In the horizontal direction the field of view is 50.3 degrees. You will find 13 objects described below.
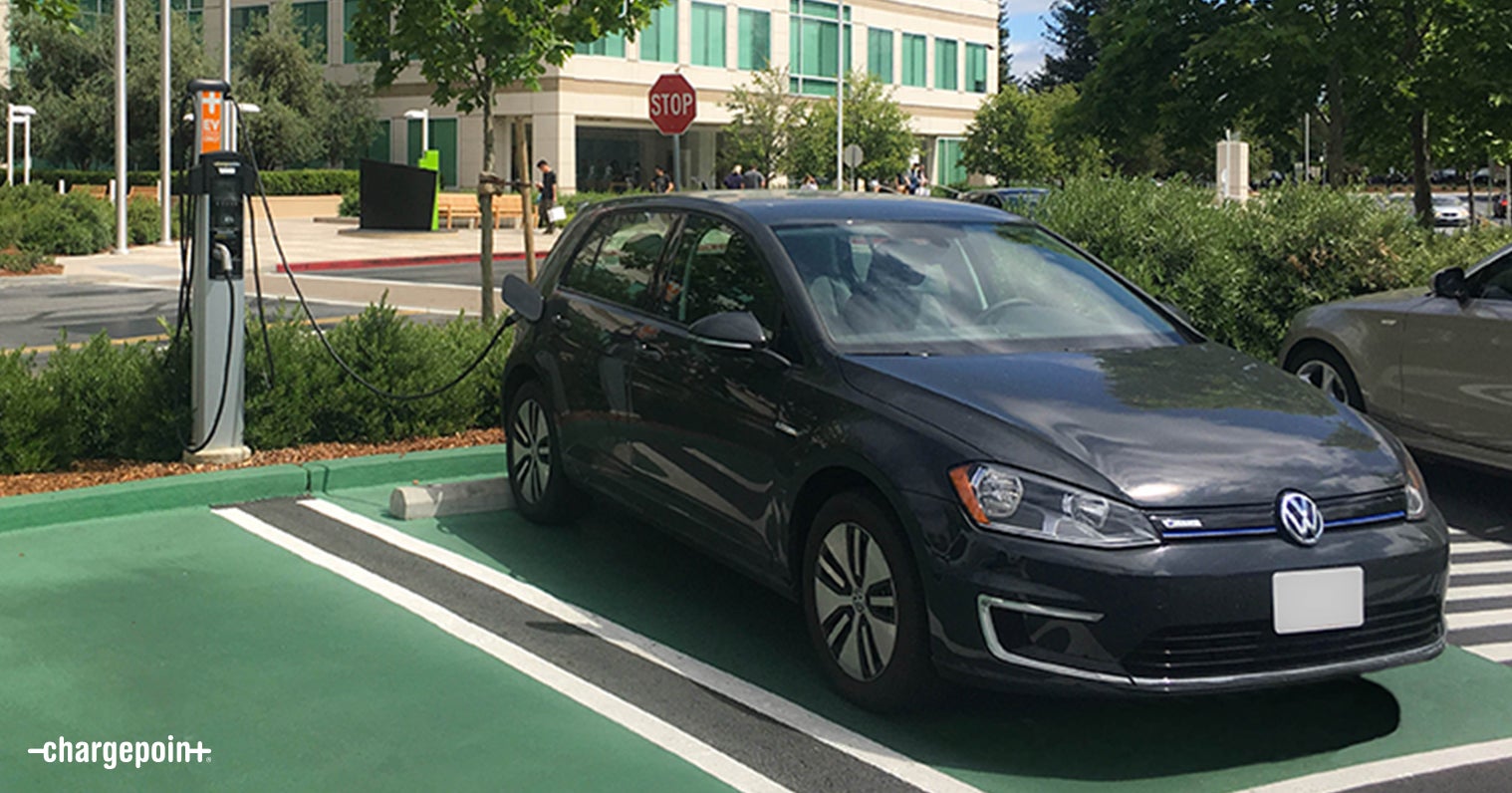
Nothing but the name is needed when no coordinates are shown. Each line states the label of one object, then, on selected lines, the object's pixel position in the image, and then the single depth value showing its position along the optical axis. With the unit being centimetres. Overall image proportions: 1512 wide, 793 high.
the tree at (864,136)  5809
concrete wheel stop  788
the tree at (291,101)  5541
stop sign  1603
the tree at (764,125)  5897
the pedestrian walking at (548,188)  3848
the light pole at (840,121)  5441
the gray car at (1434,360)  817
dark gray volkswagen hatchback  464
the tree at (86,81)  5284
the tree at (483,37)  1035
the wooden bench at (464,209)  4322
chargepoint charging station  809
